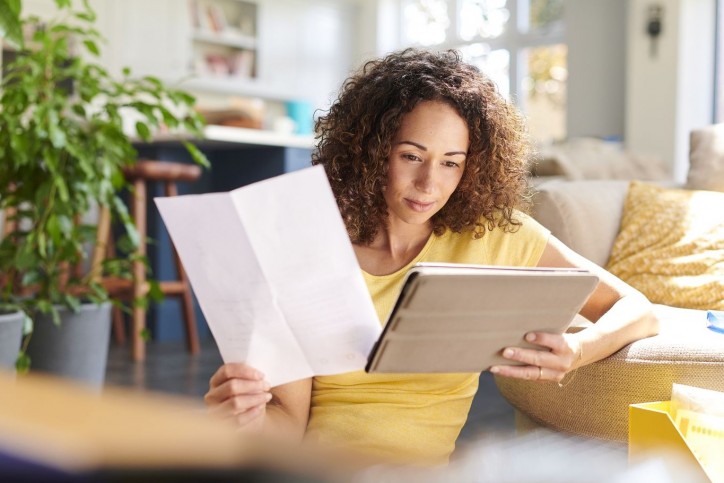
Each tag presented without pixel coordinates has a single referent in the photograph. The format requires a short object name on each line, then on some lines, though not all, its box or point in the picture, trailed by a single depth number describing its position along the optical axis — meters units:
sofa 1.34
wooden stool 3.84
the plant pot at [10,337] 2.31
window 7.29
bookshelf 7.28
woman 1.31
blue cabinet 4.54
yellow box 1.00
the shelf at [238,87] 7.19
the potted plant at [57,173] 2.47
